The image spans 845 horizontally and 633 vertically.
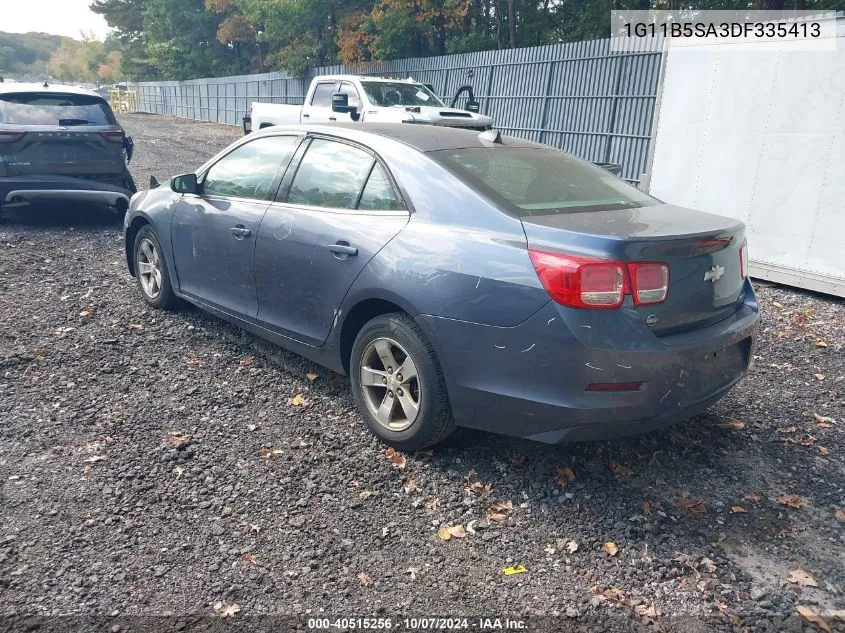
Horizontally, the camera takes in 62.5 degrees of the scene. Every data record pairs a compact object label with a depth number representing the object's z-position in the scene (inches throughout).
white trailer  259.9
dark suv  325.7
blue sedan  119.0
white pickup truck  470.6
